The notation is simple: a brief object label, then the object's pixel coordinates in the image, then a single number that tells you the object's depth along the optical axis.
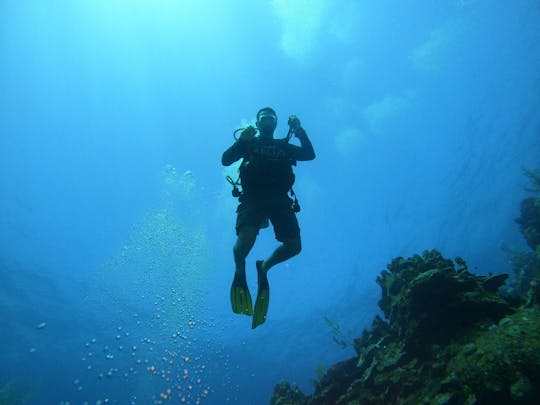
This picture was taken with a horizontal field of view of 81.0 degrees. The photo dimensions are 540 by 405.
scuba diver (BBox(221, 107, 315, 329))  5.44
